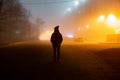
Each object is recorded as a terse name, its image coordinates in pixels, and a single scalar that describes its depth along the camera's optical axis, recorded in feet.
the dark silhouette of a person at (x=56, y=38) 49.85
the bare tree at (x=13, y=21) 171.73
